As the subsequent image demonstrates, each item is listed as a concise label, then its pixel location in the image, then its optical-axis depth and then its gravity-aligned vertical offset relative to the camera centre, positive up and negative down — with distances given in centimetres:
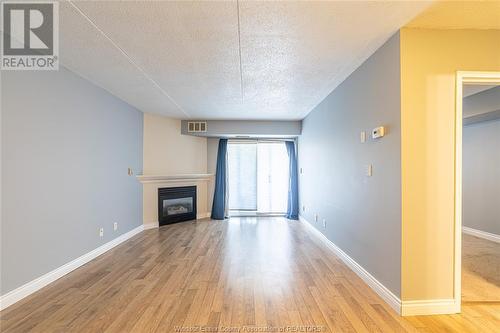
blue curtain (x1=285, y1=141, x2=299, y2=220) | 583 -57
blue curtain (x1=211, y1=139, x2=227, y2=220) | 581 -49
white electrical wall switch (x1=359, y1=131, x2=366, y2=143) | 249 +32
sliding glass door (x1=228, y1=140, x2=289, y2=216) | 619 -22
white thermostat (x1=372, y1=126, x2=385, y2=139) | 214 +32
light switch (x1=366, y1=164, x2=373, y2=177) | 237 -4
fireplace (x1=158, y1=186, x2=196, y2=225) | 511 -90
